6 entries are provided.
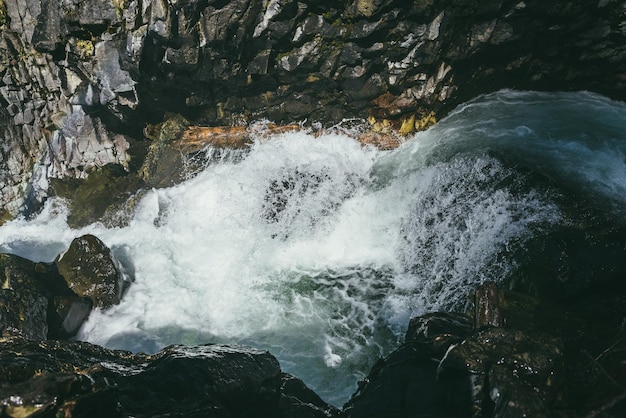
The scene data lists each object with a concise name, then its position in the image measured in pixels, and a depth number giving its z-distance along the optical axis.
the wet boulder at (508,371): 4.38
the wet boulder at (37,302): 9.60
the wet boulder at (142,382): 3.79
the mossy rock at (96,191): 14.73
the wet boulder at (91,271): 11.05
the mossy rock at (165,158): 14.37
